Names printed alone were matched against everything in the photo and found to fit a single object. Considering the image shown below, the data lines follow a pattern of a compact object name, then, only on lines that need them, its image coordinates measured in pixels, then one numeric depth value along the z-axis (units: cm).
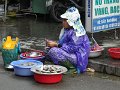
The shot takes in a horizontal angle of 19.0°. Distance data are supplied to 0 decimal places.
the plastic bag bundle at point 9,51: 675
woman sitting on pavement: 658
